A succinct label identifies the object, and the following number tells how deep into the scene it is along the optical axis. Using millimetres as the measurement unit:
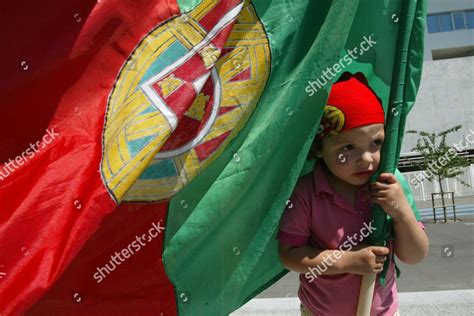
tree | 17781
